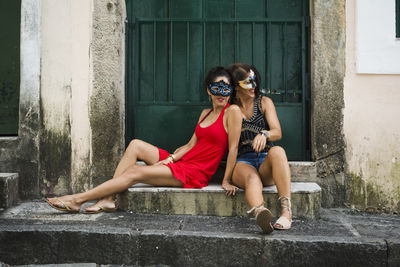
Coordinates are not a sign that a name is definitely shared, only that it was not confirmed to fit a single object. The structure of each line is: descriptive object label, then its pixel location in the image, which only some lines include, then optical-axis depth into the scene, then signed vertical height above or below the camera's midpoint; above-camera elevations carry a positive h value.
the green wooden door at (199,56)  4.55 +0.94
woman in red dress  3.78 -0.23
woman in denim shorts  3.39 -0.14
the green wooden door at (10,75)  4.73 +0.75
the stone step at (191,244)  2.91 -0.82
